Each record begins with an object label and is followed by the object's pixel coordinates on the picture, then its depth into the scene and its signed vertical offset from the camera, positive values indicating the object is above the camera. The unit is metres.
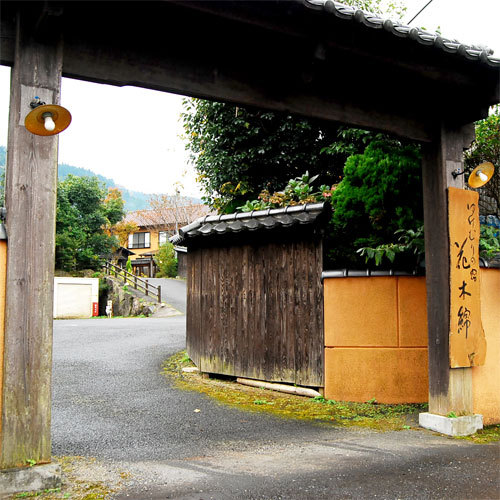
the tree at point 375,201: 7.27 +1.35
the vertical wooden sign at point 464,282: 5.60 +0.10
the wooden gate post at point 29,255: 3.67 +0.27
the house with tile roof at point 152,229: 43.86 +5.95
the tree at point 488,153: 11.48 +3.26
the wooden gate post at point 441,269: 5.64 +0.25
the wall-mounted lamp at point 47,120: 3.63 +1.27
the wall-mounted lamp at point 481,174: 5.50 +1.29
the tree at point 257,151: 13.26 +3.81
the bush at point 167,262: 42.41 +2.46
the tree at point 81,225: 31.66 +4.37
